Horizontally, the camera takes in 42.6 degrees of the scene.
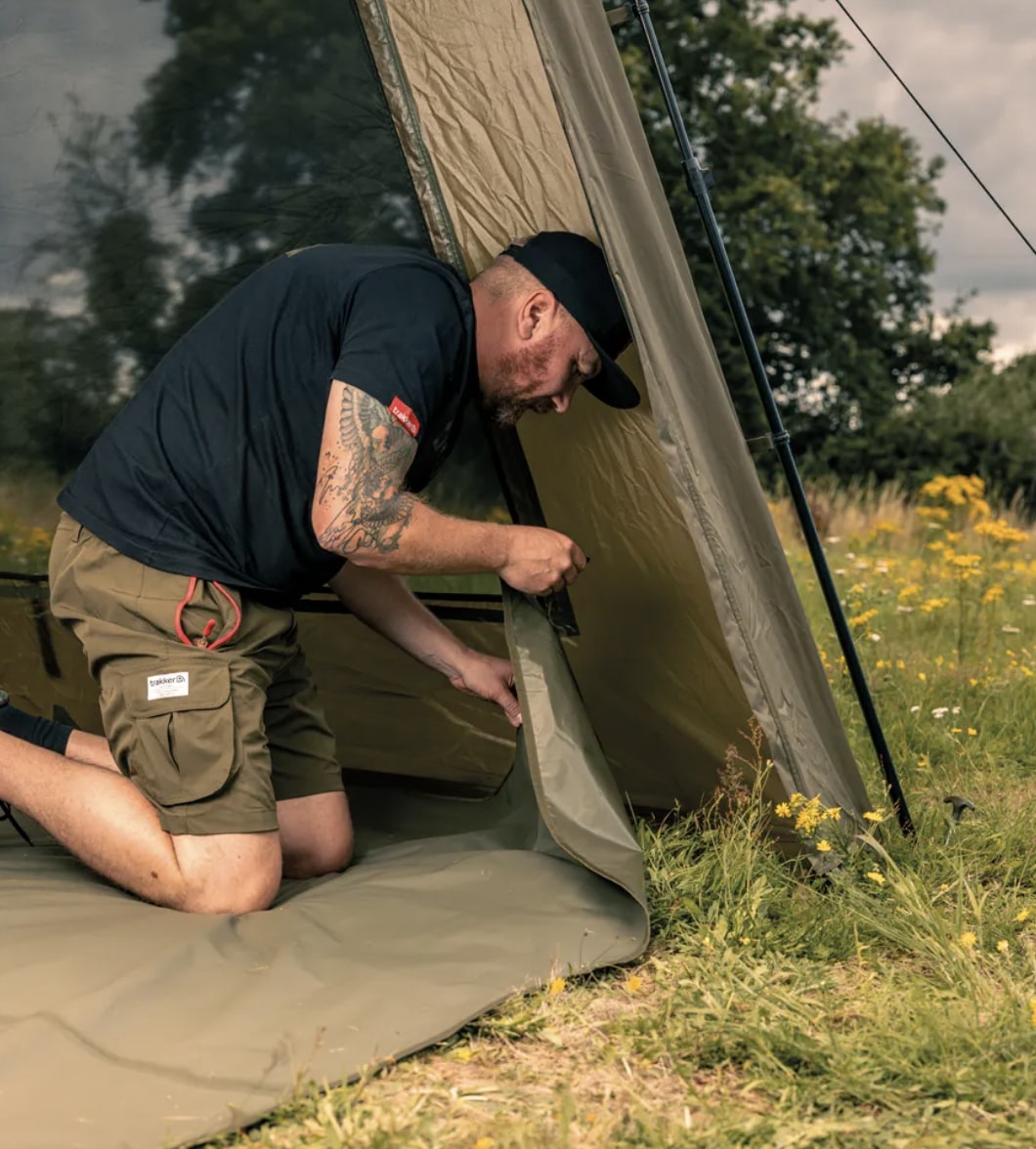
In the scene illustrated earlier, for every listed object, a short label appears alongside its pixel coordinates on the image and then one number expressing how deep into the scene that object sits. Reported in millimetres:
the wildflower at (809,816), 2094
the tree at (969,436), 10883
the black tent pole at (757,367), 2162
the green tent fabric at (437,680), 1773
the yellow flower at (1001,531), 3377
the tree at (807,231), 12312
